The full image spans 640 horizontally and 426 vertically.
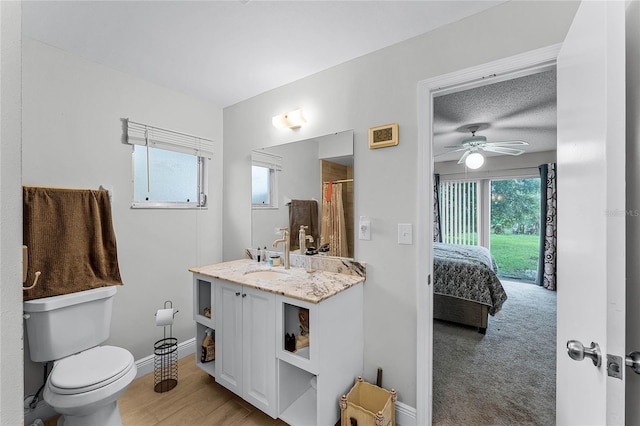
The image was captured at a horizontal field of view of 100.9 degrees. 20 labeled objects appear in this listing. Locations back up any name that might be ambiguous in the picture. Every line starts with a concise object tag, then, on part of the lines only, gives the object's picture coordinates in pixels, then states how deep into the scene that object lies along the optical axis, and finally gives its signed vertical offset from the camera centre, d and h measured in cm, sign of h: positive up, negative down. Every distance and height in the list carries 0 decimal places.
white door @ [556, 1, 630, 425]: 74 +2
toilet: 136 -87
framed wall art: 170 +50
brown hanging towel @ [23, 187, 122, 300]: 163 -18
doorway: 161 -25
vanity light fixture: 215 +77
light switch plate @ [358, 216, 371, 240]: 183 -12
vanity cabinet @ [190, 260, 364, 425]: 149 -80
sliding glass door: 497 -28
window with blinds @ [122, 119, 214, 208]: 221 +42
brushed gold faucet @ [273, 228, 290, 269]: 220 -26
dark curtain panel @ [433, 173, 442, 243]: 567 +4
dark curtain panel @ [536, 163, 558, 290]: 445 -26
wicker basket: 145 -114
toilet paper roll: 201 -81
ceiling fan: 331 +84
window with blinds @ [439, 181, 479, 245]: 547 +0
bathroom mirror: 195 +22
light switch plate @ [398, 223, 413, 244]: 166 -13
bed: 288 -89
